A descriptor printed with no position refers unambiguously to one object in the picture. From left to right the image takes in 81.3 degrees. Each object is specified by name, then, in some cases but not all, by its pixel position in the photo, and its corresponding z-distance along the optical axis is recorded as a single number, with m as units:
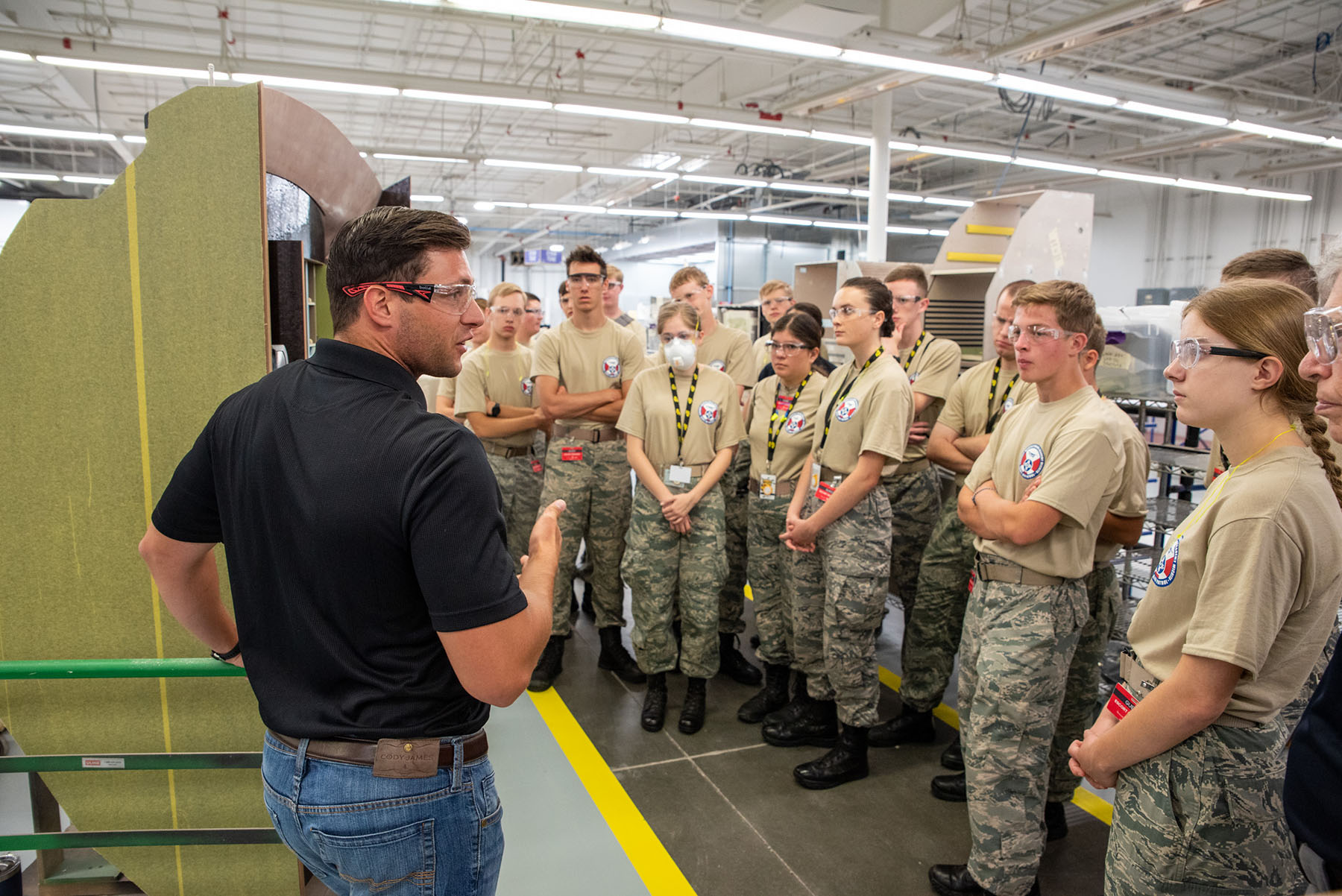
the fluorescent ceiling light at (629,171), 10.83
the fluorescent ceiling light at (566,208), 14.95
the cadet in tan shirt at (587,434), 3.91
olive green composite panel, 1.82
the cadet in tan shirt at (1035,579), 2.14
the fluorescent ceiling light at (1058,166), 11.36
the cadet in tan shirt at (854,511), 2.94
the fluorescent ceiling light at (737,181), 12.82
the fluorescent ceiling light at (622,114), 8.26
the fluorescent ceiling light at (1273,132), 8.59
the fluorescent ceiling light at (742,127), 8.77
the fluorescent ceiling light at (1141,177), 11.27
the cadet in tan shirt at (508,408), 4.29
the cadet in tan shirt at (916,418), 3.67
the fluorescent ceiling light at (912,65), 6.31
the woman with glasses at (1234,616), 1.38
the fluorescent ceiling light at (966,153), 10.09
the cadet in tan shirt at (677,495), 3.48
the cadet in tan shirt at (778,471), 3.38
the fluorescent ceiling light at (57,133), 9.13
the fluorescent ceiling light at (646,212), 15.06
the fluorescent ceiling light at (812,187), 12.84
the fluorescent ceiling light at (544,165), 10.76
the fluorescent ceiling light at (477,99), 7.66
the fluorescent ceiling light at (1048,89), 6.77
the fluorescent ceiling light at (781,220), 16.70
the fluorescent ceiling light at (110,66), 6.46
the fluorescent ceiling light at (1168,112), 7.45
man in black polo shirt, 1.15
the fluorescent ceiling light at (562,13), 5.19
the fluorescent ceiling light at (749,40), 5.62
